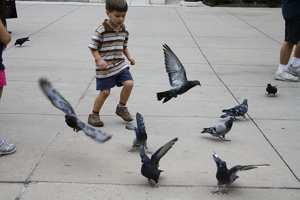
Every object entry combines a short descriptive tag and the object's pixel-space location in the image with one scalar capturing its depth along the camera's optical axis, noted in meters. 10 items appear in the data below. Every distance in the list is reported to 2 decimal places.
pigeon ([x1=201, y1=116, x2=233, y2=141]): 5.11
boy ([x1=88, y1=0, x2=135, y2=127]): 5.27
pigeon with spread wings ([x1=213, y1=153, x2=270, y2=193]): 4.00
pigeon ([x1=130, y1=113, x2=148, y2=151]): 4.75
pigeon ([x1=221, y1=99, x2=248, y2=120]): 5.73
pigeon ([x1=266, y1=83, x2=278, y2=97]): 6.86
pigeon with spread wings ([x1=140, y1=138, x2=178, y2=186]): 4.07
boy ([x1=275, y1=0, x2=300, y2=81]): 7.81
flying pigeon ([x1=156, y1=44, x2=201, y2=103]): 5.16
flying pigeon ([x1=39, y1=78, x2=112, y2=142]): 3.26
